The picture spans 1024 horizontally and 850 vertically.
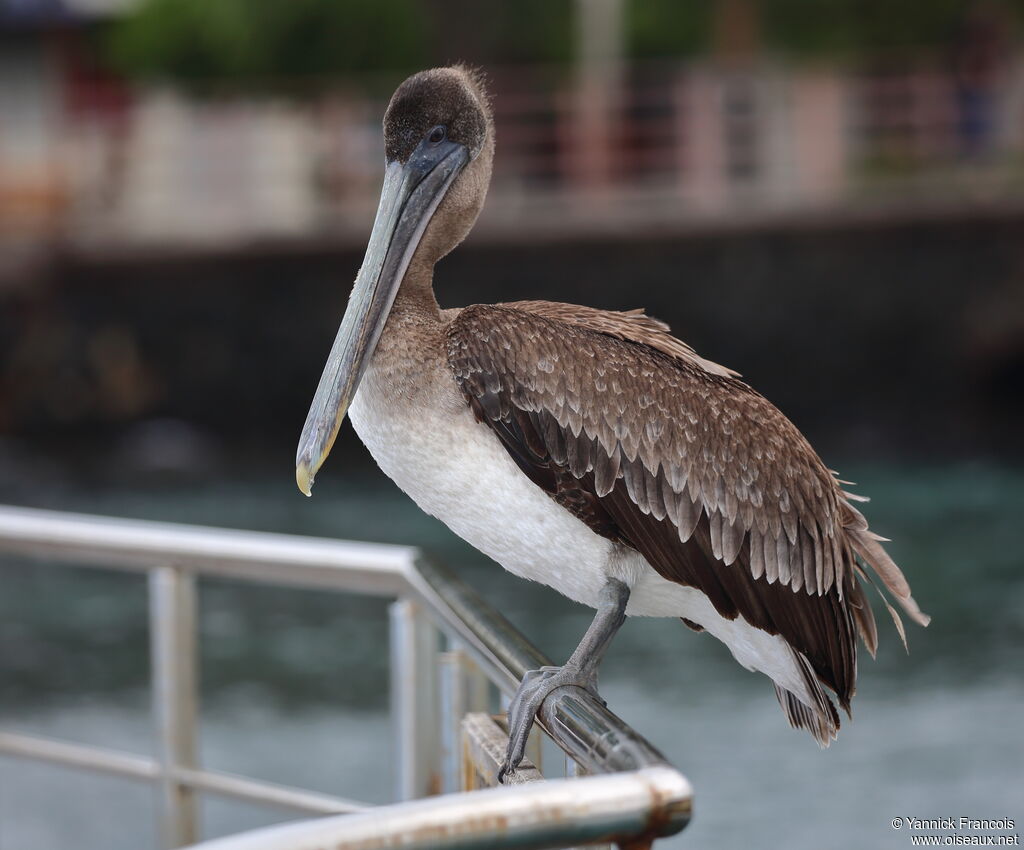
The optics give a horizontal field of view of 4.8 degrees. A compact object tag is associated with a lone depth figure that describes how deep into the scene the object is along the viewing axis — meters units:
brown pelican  9.30
